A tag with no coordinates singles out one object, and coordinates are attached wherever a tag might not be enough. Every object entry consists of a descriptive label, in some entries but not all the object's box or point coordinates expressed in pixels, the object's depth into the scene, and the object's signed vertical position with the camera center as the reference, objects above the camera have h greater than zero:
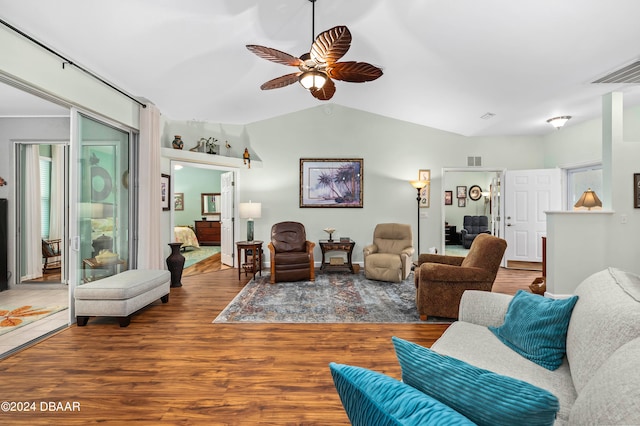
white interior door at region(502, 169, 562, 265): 5.55 +0.09
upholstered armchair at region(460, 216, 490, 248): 9.00 -0.44
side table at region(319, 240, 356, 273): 5.35 -0.65
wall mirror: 9.66 +0.27
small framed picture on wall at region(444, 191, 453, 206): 9.80 +0.44
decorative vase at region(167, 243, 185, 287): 4.53 -0.84
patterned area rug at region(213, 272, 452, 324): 3.22 -1.14
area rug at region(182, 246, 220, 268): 6.71 -1.09
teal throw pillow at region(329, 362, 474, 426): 0.59 -0.40
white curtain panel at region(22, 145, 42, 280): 4.45 -0.07
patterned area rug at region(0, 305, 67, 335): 2.99 -1.13
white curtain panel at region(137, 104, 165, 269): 4.08 +0.27
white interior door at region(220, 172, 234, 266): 5.87 -0.12
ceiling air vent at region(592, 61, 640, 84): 3.25 +1.55
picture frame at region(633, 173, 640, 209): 3.75 +0.26
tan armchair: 4.80 -0.71
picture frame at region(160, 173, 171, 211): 4.93 +0.34
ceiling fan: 2.23 +1.26
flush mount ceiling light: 4.73 +1.44
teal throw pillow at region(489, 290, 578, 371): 1.39 -0.58
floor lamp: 5.58 +0.53
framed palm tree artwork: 5.93 +0.58
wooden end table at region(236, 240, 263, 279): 4.98 -0.69
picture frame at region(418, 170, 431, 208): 5.93 +0.40
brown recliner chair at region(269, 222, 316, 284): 4.73 -0.69
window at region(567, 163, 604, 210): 5.00 +0.53
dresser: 9.22 -0.63
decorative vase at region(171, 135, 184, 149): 5.09 +1.17
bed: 8.02 -0.68
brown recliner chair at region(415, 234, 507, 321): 3.00 -0.68
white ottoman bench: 2.99 -0.89
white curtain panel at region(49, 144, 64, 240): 5.01 +0.48
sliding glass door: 3.29 +0.12
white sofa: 0.67 -0.46
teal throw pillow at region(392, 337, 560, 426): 0.64 -0.42
